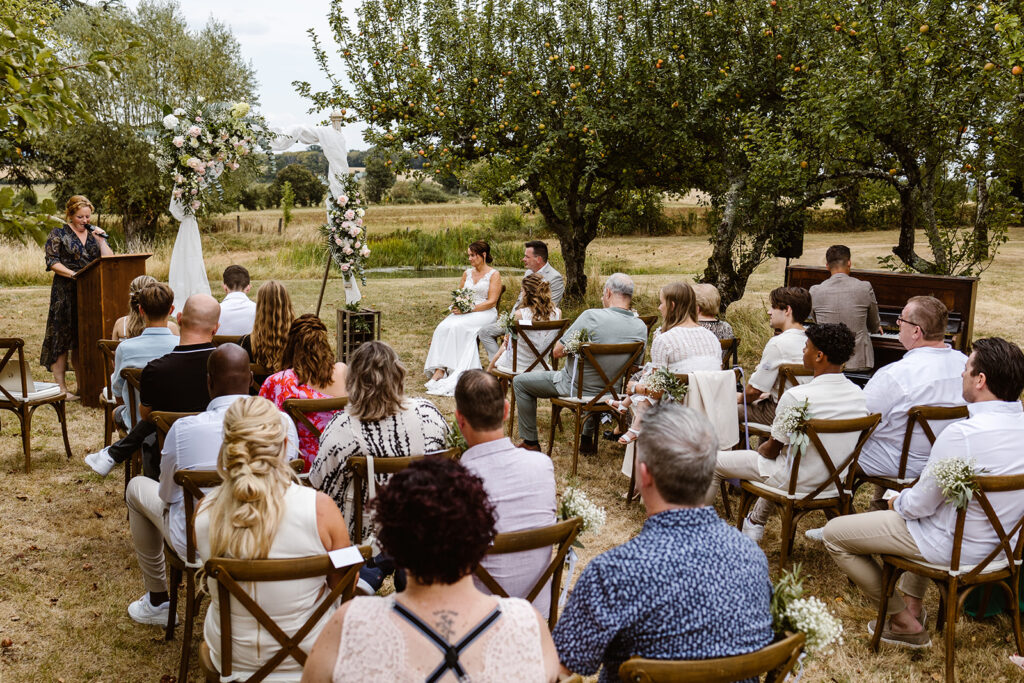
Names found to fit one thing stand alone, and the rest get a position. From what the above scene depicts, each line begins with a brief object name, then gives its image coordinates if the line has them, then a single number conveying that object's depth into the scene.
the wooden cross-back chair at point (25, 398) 5.63
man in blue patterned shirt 2.07
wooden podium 7.38
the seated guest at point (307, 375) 4.27
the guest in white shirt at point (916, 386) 4.60
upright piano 7.01
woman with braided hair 2.59
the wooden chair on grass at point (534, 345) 6.72
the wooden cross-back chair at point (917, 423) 4.38
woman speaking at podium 7.56
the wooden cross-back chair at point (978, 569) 3.40
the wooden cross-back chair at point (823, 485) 4.11
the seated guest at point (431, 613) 1.84
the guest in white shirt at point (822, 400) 4.27
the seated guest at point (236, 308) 6.06
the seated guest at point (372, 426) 3.57
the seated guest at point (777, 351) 5.41
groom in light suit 8.50
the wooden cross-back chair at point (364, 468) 3.39
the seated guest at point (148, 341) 4.94
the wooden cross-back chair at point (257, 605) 2.46
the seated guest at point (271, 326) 5.08
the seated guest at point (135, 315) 5.45
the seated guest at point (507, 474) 2.93
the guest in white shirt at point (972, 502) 3.49
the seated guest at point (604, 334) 6.02
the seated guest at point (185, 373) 4.25
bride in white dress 8.97
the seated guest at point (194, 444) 3.46
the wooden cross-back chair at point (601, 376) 5.84
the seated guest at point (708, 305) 5.98
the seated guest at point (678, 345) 5.30
